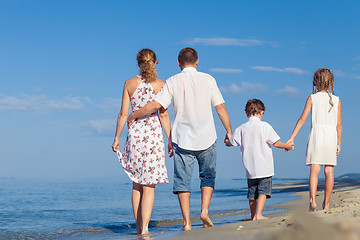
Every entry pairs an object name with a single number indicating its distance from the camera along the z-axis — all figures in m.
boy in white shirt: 5.93
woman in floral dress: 5.49
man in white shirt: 5.08
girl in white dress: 5.93
